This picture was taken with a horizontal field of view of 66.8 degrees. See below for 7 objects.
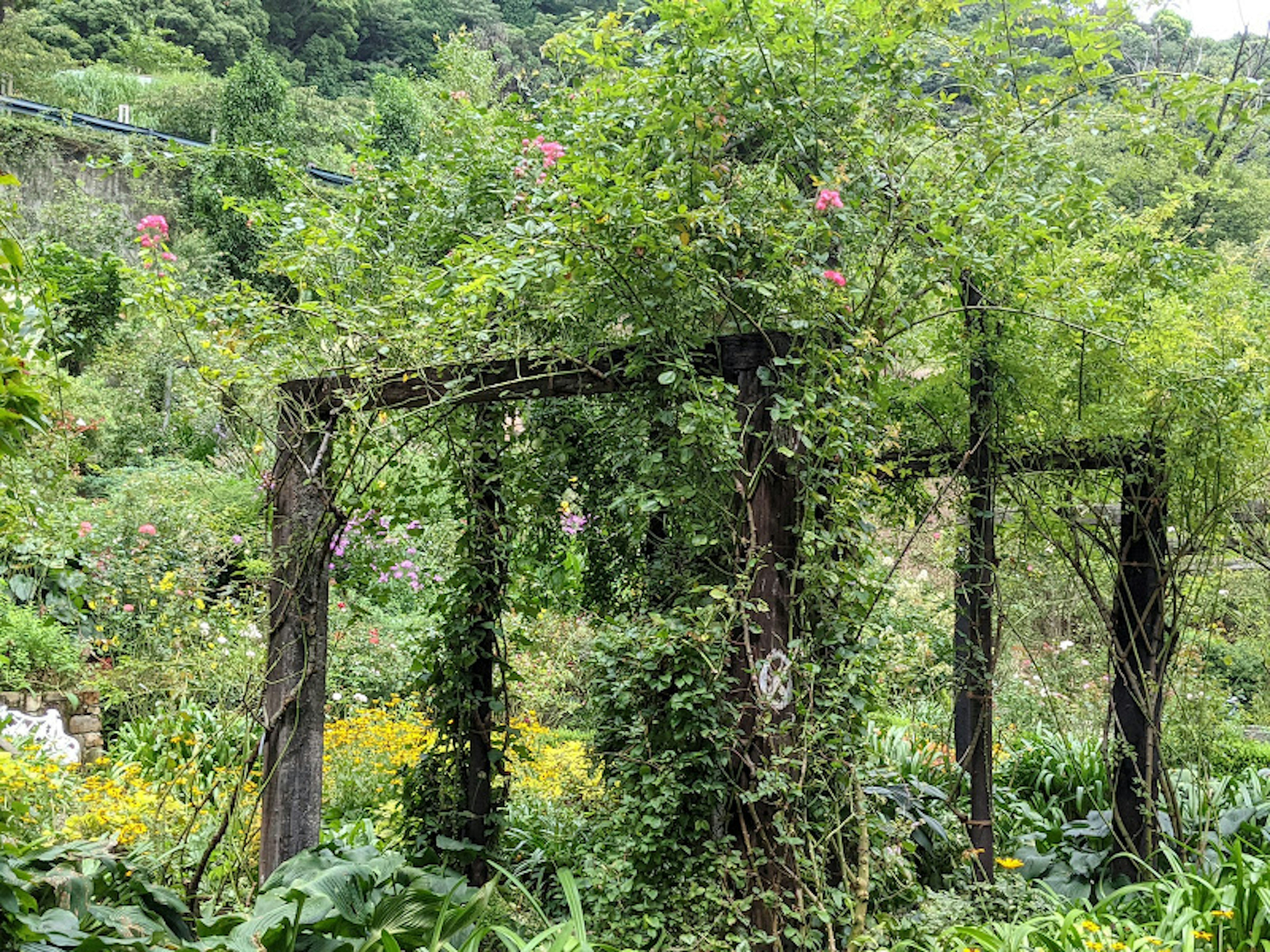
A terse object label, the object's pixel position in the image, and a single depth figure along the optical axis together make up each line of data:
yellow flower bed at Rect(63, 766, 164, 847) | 3.58
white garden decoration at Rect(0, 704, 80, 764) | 4.54
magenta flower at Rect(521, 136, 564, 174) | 3.36
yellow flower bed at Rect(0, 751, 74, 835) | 2.68
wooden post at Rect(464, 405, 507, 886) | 3.58
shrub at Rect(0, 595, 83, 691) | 5.41
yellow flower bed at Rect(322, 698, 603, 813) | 4.66
